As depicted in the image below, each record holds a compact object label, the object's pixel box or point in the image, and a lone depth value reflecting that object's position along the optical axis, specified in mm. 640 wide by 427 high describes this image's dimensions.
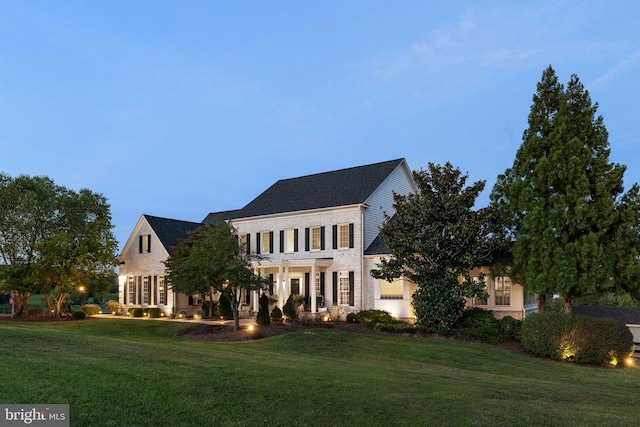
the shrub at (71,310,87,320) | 33094
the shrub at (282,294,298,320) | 27500
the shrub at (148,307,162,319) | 34625
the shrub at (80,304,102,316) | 35553
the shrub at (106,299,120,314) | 38125
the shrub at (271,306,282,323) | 27672
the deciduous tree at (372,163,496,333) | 22594
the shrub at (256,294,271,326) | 26047
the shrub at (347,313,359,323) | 27317
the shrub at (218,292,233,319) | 30781
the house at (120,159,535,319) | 28750
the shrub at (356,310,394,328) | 25025
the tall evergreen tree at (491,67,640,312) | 20062
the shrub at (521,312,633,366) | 18875
